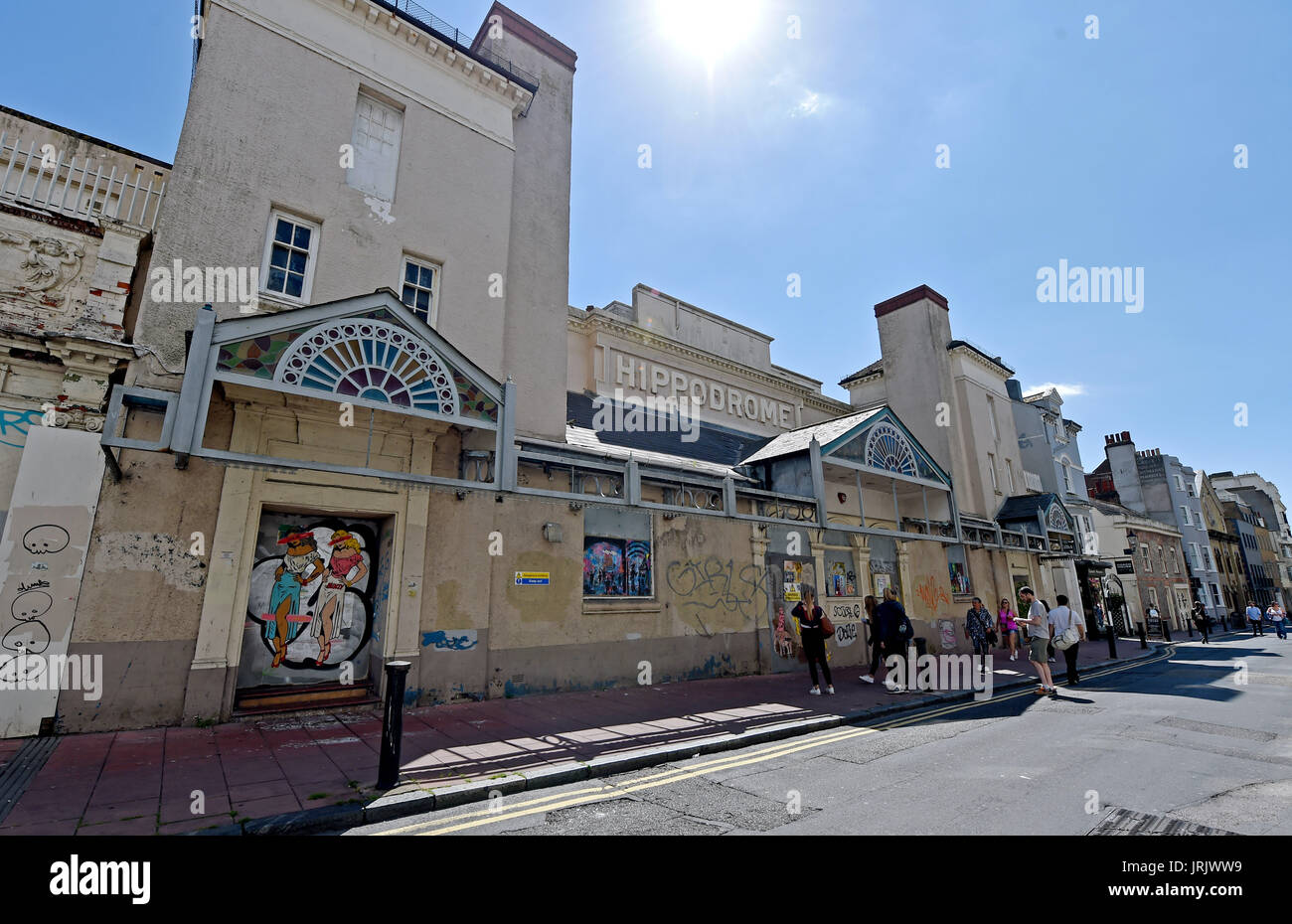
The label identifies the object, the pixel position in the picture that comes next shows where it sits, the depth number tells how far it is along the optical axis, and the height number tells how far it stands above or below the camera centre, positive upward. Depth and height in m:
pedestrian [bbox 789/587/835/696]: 9.93 -0.63
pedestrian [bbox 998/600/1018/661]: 16.61 -0.98
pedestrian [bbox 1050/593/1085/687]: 10.72 -0.53
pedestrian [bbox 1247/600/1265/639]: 28.39 -1.19
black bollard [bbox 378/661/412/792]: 4.91 -1.11
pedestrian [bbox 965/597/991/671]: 16.31 -0.92
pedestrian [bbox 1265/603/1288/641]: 28.02 -1.37
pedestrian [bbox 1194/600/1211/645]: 24.76 -1.36
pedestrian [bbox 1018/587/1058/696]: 10.02 -0.73
